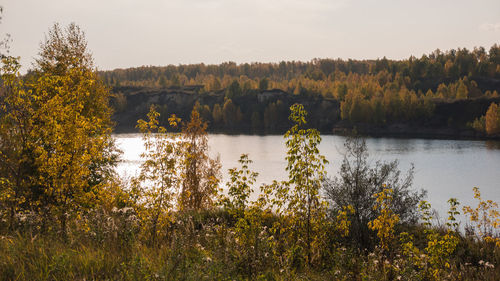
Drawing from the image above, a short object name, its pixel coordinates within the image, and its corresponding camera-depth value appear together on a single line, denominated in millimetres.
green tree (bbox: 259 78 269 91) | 176375
